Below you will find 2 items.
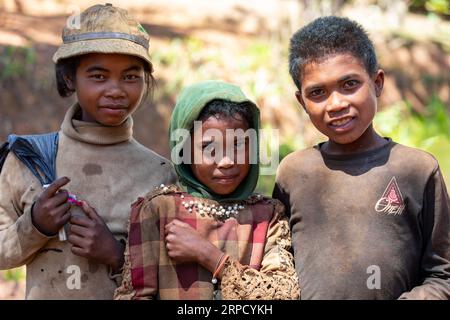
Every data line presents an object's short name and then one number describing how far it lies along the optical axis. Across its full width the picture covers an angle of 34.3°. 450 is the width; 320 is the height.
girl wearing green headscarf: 2.64
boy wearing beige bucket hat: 2.79
